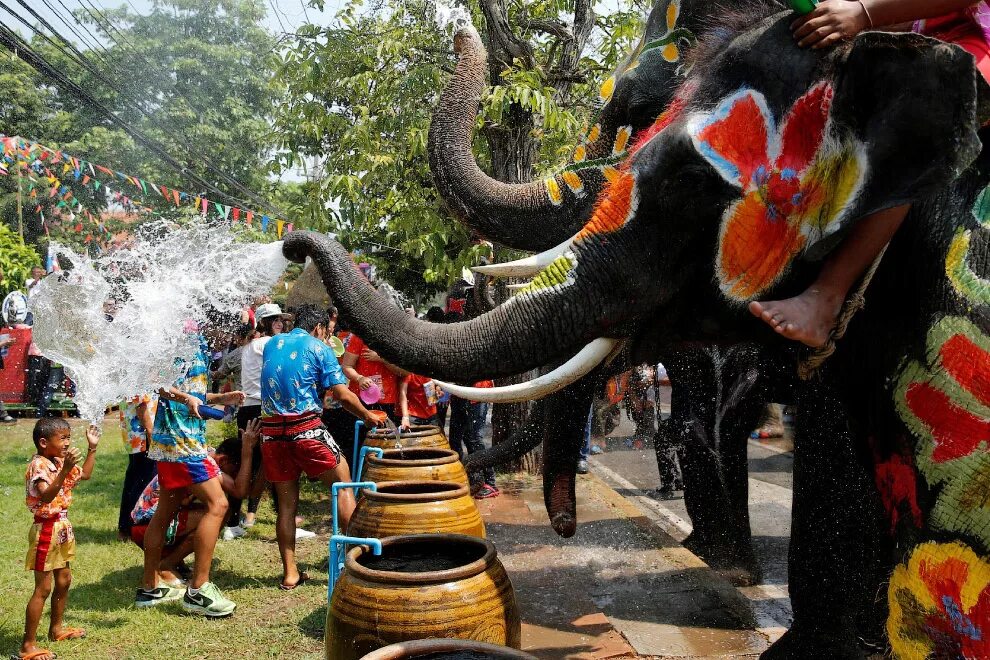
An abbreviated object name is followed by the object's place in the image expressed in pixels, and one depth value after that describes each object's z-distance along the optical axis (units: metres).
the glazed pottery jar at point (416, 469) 4.15
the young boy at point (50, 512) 4.07
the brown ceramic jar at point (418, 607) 2.39
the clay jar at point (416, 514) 3.31
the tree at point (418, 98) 7.13
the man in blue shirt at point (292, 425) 5.29
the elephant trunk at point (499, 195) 3.36
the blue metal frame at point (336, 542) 2.68
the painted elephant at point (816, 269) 1.96
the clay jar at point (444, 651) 1.92
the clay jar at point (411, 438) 5.23
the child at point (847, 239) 2.06
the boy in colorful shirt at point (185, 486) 4.75
